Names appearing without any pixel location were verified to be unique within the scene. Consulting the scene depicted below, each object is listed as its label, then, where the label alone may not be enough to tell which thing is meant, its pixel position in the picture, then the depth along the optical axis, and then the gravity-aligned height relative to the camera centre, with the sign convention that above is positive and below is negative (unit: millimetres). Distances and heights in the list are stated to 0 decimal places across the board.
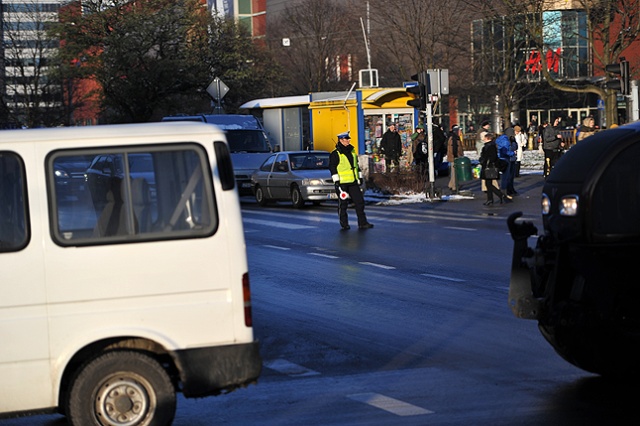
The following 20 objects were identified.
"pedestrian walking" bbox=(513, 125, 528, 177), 36312 -760
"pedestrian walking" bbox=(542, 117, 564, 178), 33562 -723
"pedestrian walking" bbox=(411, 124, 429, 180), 33156 -827
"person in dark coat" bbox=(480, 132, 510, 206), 26641 -896
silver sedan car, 28766 -1186
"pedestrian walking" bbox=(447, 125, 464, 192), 34156 -687
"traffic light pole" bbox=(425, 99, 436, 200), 28188 -686
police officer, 22078 -926
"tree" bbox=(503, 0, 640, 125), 34469 +2712
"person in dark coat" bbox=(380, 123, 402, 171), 34312 -577
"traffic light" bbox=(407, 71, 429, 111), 28234 +848
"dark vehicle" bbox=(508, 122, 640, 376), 7945 -936
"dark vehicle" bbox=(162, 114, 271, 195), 33438 -259
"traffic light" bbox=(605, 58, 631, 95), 24750 +835
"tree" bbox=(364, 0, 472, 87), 48156 +3986
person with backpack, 28239 -1037
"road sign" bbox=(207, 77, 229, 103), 40469 +1568
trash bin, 31109 -1194
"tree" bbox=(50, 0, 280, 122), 53156 +3936
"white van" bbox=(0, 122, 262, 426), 6938 -788
